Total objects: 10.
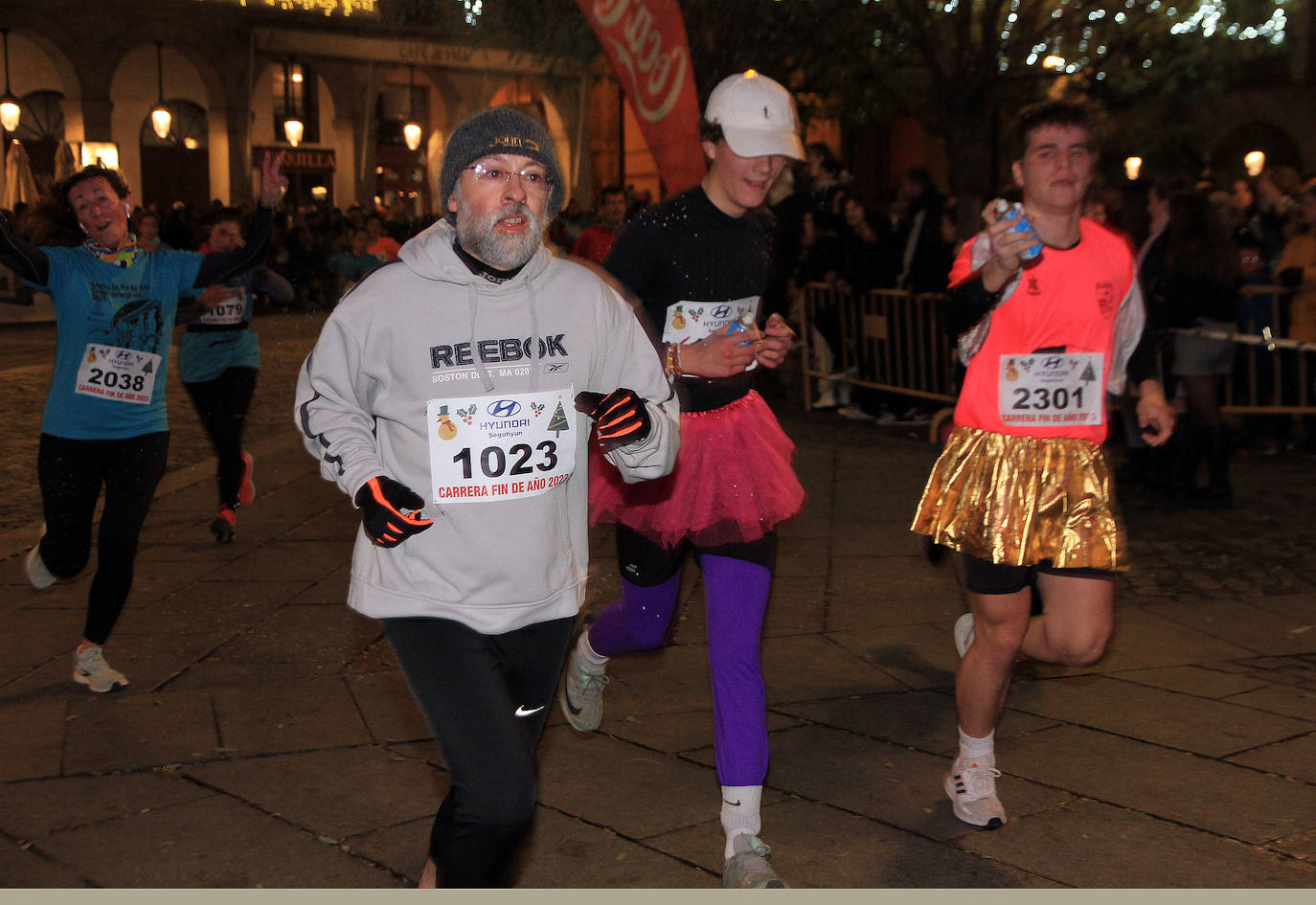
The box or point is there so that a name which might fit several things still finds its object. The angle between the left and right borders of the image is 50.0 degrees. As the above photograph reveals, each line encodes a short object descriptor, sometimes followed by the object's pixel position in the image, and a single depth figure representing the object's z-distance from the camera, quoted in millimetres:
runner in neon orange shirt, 3836
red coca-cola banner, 7523
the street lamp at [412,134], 28603
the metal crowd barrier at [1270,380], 10164
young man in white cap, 3744
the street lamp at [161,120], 30716
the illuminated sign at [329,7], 35062
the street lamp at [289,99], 36312
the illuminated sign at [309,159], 36375
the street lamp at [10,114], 26375
